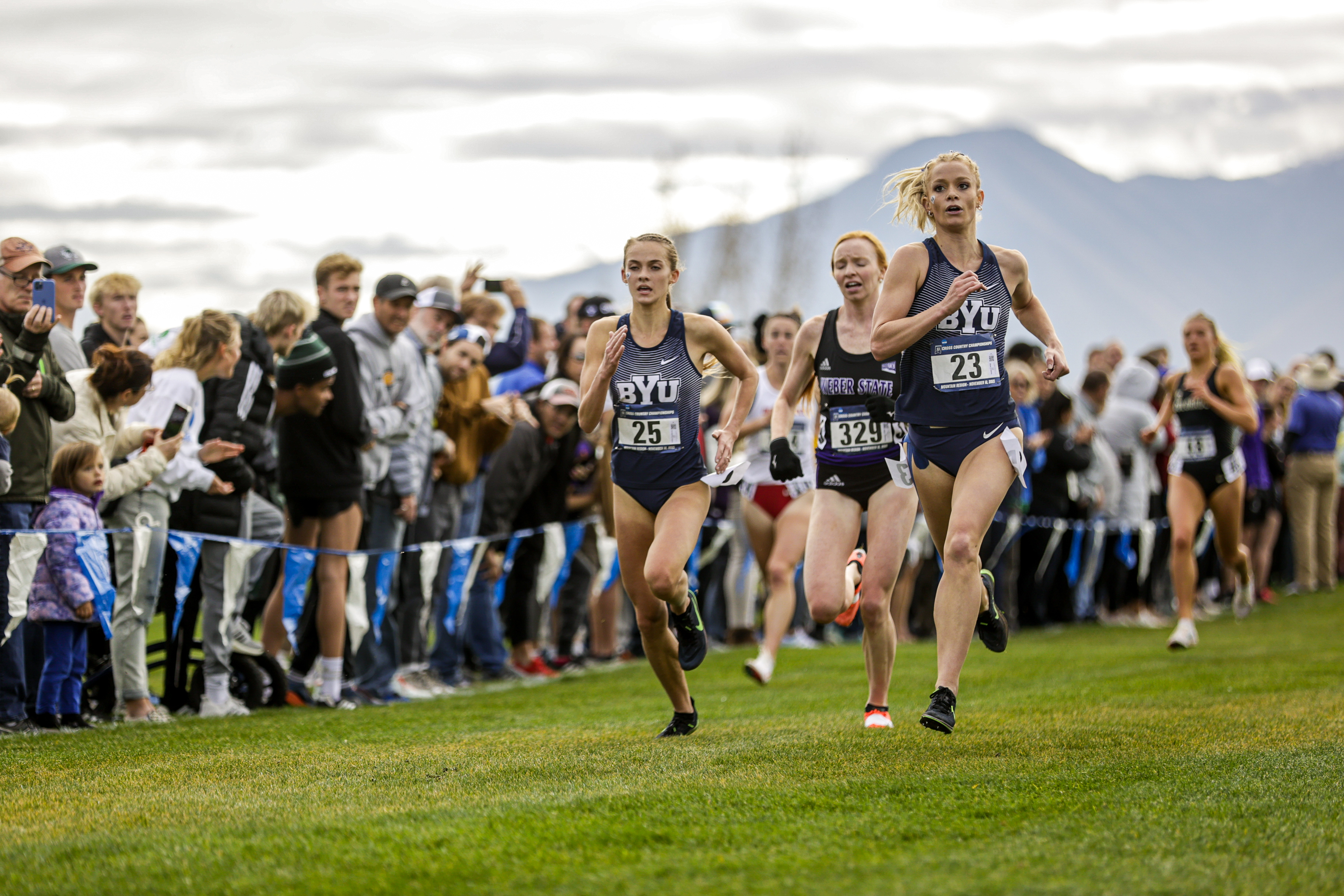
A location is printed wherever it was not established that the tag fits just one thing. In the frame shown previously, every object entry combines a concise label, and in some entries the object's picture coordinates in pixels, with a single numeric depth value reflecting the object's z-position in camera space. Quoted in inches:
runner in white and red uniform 799.1
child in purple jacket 609.9
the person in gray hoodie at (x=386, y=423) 780.6
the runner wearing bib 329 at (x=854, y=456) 596.1
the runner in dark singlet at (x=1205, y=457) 936.9
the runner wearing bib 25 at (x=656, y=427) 565.9
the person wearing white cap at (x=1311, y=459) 1595.7
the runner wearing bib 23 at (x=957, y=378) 512.7
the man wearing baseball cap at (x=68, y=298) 692.7
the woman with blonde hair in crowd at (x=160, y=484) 652.1
